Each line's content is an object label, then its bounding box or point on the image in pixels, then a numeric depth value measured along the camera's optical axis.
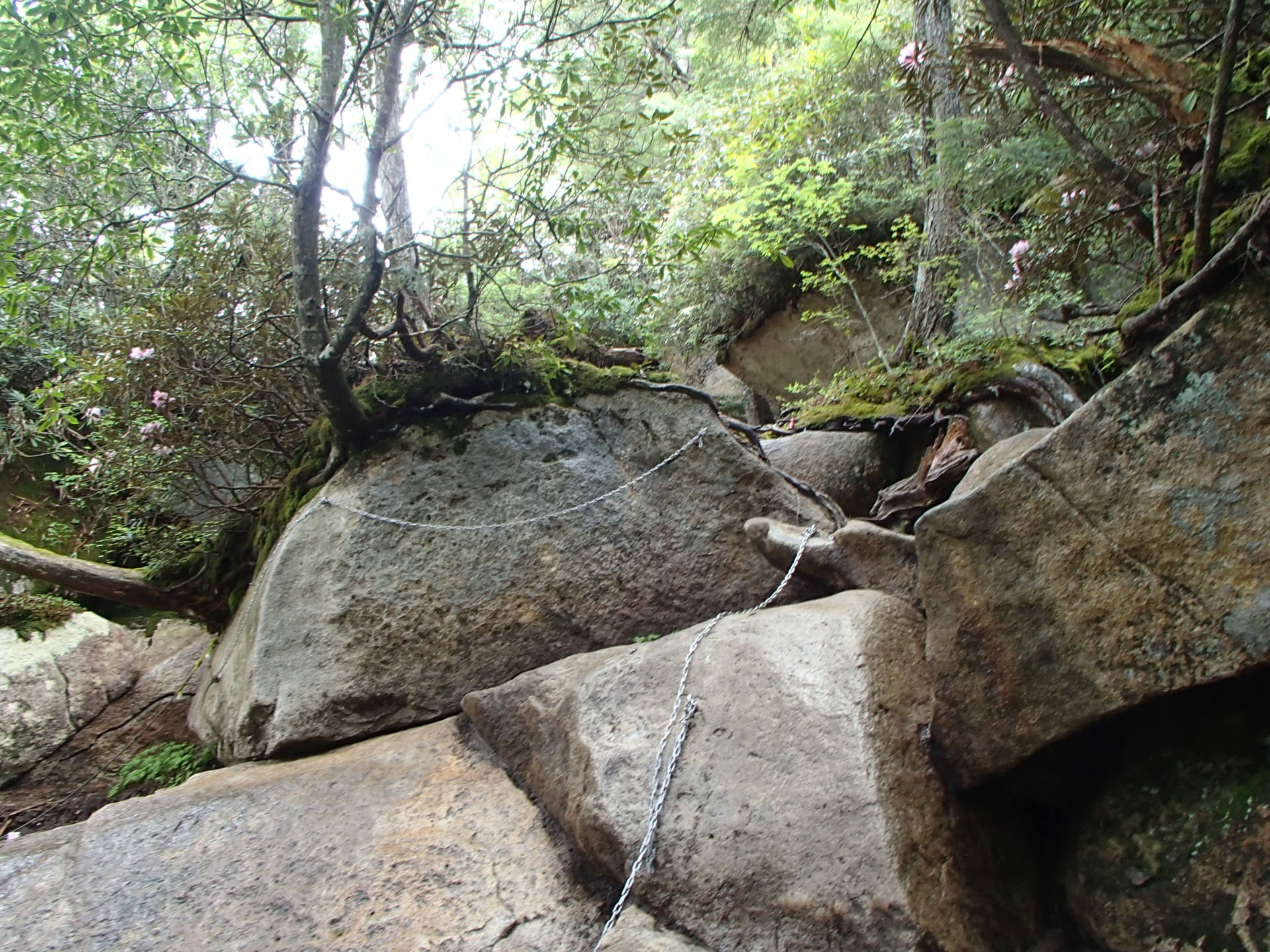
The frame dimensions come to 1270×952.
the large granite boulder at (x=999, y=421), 5.93
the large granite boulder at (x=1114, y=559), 2.44
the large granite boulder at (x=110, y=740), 5.64
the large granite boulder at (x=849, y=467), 7.09
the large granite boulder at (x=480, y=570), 4.45
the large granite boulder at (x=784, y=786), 2.69
